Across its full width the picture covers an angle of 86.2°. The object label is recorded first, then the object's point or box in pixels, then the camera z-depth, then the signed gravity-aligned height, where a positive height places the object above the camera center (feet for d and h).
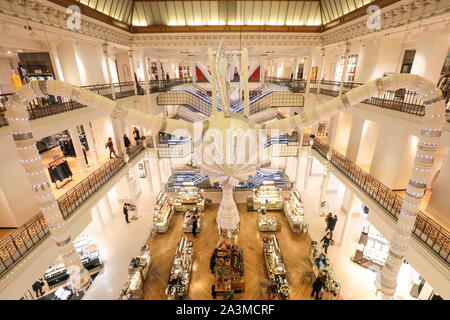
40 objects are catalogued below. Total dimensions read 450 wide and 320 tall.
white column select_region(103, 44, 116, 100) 34.26 +0.74
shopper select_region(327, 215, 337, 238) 34.71 -21.11
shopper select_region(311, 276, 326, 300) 25.10 -21.31
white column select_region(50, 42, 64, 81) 32.42 +0.98
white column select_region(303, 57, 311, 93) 42.65 -1.38
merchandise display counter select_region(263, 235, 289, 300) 25.62 -22.18
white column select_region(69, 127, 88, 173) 35.09 -11.27
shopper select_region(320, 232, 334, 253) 32.58 -22.22
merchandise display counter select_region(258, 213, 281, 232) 37.51 -22.90
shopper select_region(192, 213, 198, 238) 36.01 -22.11
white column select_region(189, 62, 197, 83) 76.02 -2.12
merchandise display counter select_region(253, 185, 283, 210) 43.60 -22.40
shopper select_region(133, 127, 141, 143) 49.04 -12.86
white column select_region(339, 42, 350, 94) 34.44 +1.39
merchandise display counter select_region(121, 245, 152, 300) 25.99 -22.22
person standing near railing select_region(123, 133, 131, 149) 44.48 -12.77
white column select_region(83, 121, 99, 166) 40.04 -11.84
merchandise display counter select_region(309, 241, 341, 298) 25.58 -21.45
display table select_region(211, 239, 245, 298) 25.90 -21.39
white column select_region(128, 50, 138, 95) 41.86 -1.88
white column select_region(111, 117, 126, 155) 42.31 -10.67
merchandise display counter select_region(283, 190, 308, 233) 37.38 -22.18
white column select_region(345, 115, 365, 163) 37.70 -10.85
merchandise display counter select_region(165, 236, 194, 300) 25.67 -22.20
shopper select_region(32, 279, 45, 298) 26.96 -23.36
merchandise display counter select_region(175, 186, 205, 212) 43.42 -22.62
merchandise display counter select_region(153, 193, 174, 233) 37.76 -22.35
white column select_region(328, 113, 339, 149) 38.07 -9.79
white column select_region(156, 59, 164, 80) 64.13 -0.49
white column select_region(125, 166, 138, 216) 40.96 -18.65
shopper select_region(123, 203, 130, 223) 40.01 -22.17
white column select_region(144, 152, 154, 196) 46.38 -19.17
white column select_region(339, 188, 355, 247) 34.08 -20.92
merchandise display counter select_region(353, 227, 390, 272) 31.11 -22.81
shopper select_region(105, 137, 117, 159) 39.04 -11.69
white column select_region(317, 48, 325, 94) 43.92 -2.44
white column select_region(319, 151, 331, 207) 39.71 -17.09
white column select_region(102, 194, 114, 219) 41.69 -22.65
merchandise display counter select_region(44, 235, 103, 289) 29.25 -23.38
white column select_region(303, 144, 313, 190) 47.88 -17.34
